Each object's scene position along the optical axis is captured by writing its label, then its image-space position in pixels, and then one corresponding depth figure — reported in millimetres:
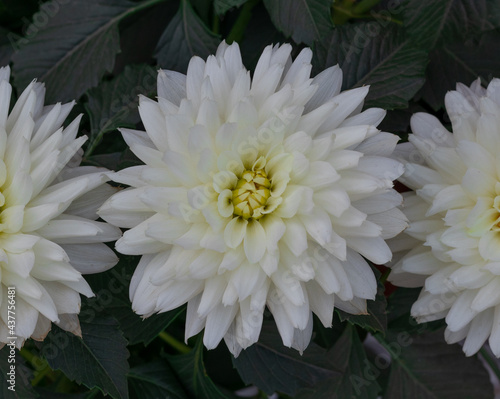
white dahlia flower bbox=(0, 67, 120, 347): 533
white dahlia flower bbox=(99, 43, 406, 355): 524
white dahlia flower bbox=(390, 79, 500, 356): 570
